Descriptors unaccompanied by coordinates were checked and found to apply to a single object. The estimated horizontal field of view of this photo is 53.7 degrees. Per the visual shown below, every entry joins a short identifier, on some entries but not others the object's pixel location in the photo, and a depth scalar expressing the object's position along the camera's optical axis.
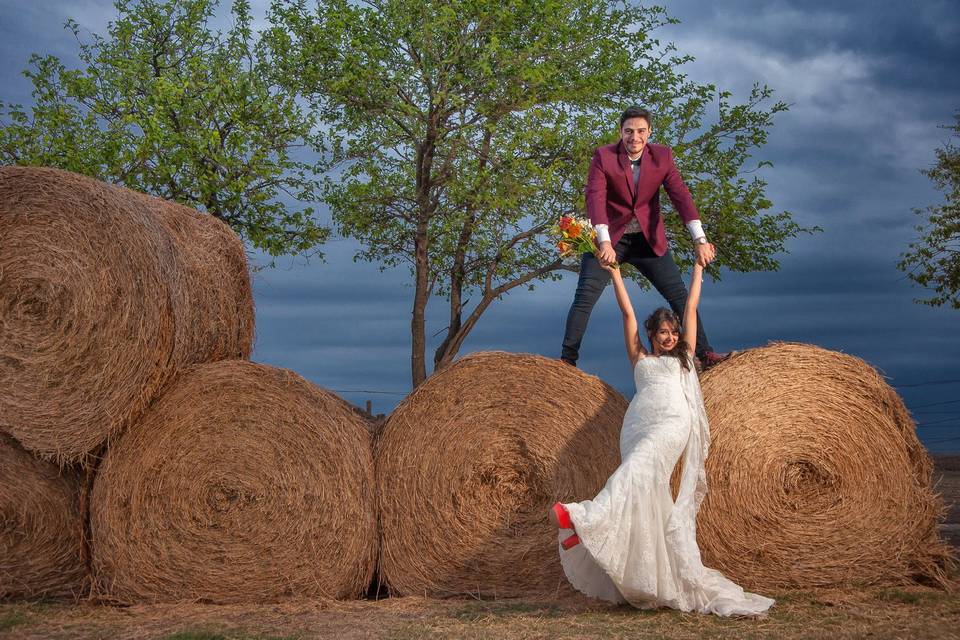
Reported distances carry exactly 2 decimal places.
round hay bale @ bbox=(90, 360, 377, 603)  5.97
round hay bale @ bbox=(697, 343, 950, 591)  5.86
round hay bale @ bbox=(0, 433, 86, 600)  6.27
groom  6.23
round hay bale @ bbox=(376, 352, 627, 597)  5.98
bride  5.11
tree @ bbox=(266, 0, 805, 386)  14.17
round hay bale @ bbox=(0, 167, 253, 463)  5.83
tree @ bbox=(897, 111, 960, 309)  19.61
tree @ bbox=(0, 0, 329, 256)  13.70
